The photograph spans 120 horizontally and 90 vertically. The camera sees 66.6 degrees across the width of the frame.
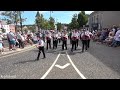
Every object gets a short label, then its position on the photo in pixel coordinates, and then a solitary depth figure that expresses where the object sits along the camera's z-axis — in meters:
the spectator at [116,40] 8.06
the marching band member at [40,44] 5.14
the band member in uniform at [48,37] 6.98
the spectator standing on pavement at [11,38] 7.77
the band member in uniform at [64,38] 7.85
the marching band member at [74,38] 7.48
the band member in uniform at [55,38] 8.21
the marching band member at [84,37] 7.32
